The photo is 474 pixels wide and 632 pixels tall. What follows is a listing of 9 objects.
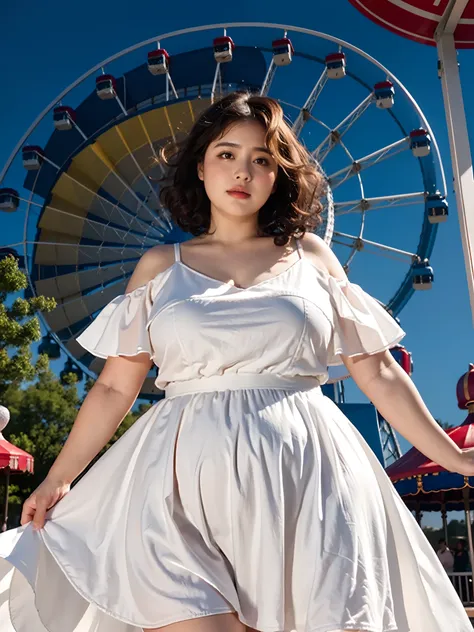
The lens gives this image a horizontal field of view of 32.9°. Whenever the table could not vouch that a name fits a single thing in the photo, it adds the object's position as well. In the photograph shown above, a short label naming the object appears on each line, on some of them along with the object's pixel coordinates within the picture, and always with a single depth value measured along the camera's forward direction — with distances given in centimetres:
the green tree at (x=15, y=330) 1172
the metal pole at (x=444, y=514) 1416
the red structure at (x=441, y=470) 922
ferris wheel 1883
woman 149
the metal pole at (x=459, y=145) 270
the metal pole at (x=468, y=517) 960
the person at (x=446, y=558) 1043
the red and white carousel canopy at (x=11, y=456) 862
